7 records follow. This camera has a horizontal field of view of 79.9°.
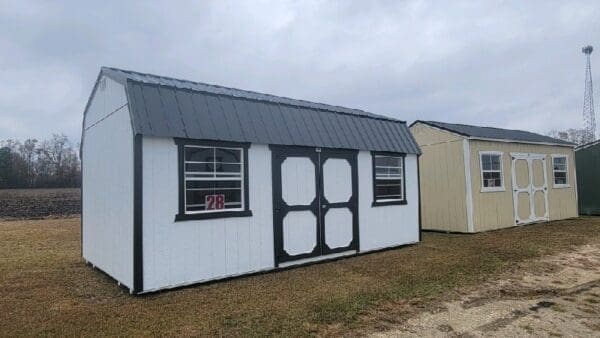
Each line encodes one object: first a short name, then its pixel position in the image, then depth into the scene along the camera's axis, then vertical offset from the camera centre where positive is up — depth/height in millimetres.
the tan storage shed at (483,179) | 10586 +173
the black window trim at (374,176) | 7930 +237
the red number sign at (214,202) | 5656 -164
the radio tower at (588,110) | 28862 +6670
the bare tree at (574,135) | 35031 +4632
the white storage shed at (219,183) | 5102 +141
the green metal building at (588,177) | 14680 +179
